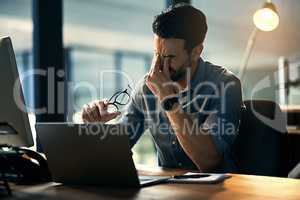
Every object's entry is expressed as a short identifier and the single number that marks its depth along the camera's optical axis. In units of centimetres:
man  196
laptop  159
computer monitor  167
